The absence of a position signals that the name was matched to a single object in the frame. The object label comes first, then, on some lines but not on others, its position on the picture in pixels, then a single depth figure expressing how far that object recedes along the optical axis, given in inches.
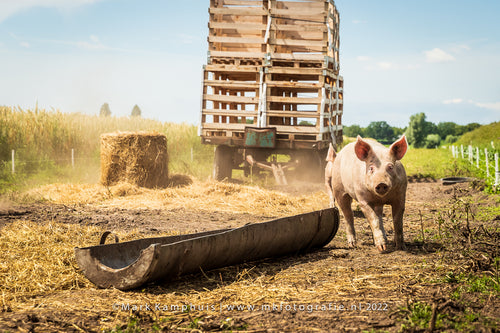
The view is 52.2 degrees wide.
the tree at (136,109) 3004.4
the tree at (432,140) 2466.8
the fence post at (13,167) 634.2
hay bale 523.2
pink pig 218.4
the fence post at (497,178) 453.8
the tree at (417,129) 2428.6
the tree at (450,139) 2573.8
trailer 521.3
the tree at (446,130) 2795.3
